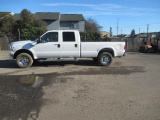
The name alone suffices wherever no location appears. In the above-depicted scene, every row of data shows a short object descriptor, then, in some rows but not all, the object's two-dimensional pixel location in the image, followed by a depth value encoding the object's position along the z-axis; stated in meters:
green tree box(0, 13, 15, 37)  22.52
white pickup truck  6.62
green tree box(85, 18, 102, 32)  37.69
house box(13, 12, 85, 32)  30.77
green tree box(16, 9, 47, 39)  23.18
